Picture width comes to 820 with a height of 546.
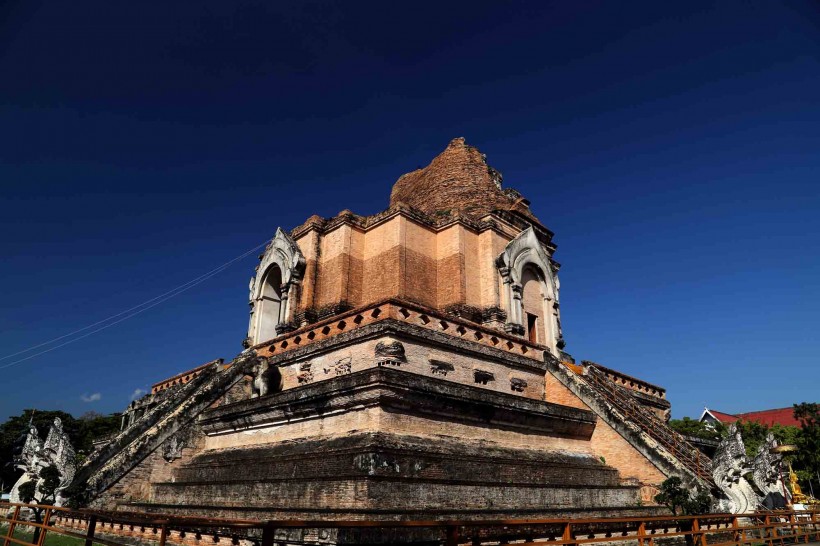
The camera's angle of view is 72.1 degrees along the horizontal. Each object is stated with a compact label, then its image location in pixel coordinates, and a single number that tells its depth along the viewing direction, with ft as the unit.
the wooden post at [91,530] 22.03
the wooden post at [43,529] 23.93
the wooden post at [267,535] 15.12
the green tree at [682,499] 36.60
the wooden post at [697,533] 25.90
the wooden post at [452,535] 17.29
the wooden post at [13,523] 26.75
